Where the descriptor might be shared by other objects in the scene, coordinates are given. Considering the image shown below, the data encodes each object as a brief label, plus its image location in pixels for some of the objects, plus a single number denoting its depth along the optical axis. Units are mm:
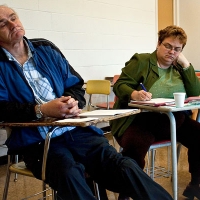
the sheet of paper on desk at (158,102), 4069
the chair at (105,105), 6187
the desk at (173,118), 3998
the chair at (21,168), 3583
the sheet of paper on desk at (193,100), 4157
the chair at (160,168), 4282
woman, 4335
